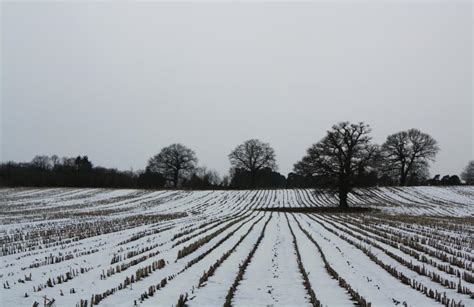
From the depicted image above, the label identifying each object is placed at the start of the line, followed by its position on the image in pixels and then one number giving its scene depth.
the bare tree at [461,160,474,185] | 121.38
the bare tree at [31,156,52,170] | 143.98
